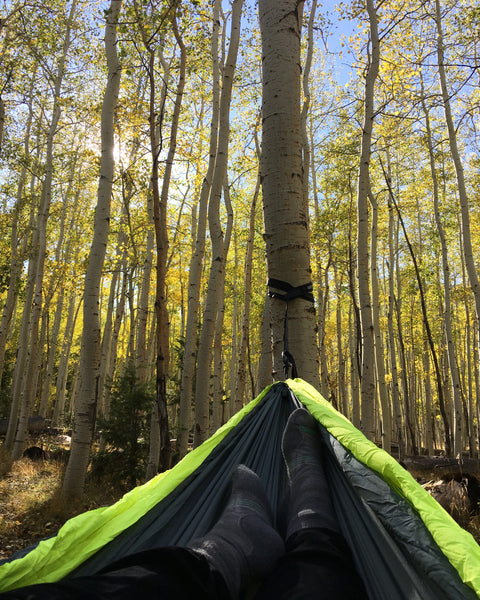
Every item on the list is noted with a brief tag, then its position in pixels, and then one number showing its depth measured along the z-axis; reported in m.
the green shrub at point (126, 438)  5.95
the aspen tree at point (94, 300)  4.46
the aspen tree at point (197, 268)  5.94
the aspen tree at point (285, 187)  2.01
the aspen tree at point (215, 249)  5.05
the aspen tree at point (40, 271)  7.02
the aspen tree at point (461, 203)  6.73
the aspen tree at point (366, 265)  5.41
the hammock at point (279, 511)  0.92
